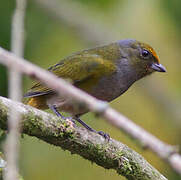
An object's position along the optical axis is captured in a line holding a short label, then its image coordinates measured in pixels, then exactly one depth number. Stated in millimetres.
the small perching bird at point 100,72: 2552
